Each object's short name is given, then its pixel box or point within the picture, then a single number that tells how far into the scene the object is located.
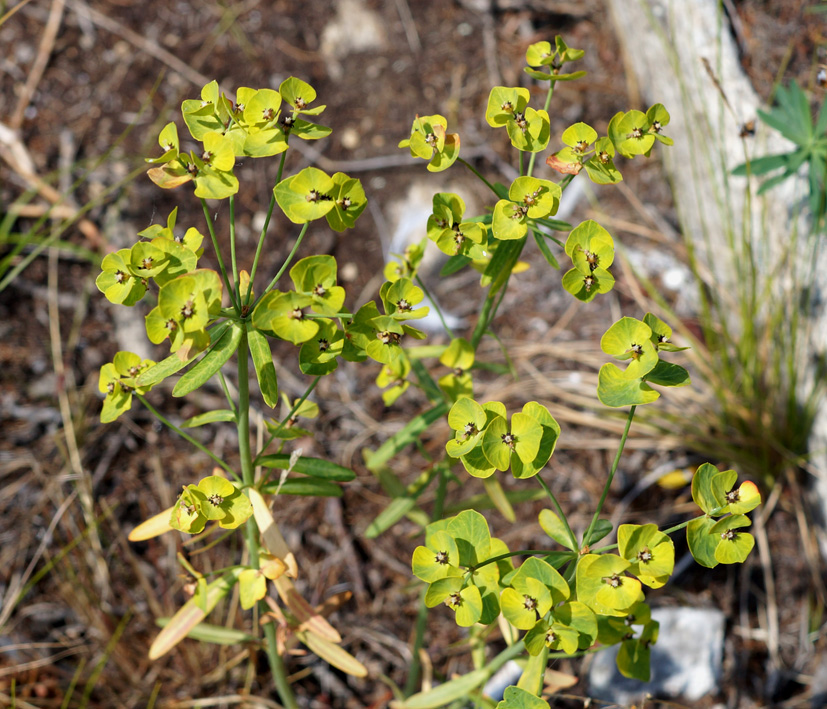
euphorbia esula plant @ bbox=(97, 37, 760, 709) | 1.33
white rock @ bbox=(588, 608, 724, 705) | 2.51
